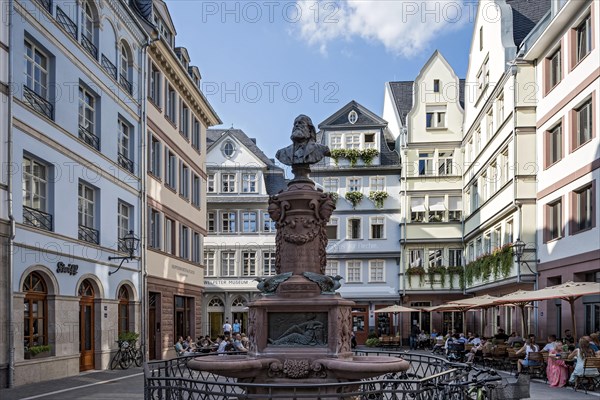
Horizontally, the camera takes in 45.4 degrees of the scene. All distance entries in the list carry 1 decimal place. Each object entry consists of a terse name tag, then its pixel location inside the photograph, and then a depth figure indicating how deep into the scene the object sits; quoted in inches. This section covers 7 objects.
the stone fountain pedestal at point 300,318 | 454.6
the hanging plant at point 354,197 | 1895.9
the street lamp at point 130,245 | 991.4
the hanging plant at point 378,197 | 1887.3
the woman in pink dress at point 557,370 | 740.6
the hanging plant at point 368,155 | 1895.9
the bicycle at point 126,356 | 983.6
